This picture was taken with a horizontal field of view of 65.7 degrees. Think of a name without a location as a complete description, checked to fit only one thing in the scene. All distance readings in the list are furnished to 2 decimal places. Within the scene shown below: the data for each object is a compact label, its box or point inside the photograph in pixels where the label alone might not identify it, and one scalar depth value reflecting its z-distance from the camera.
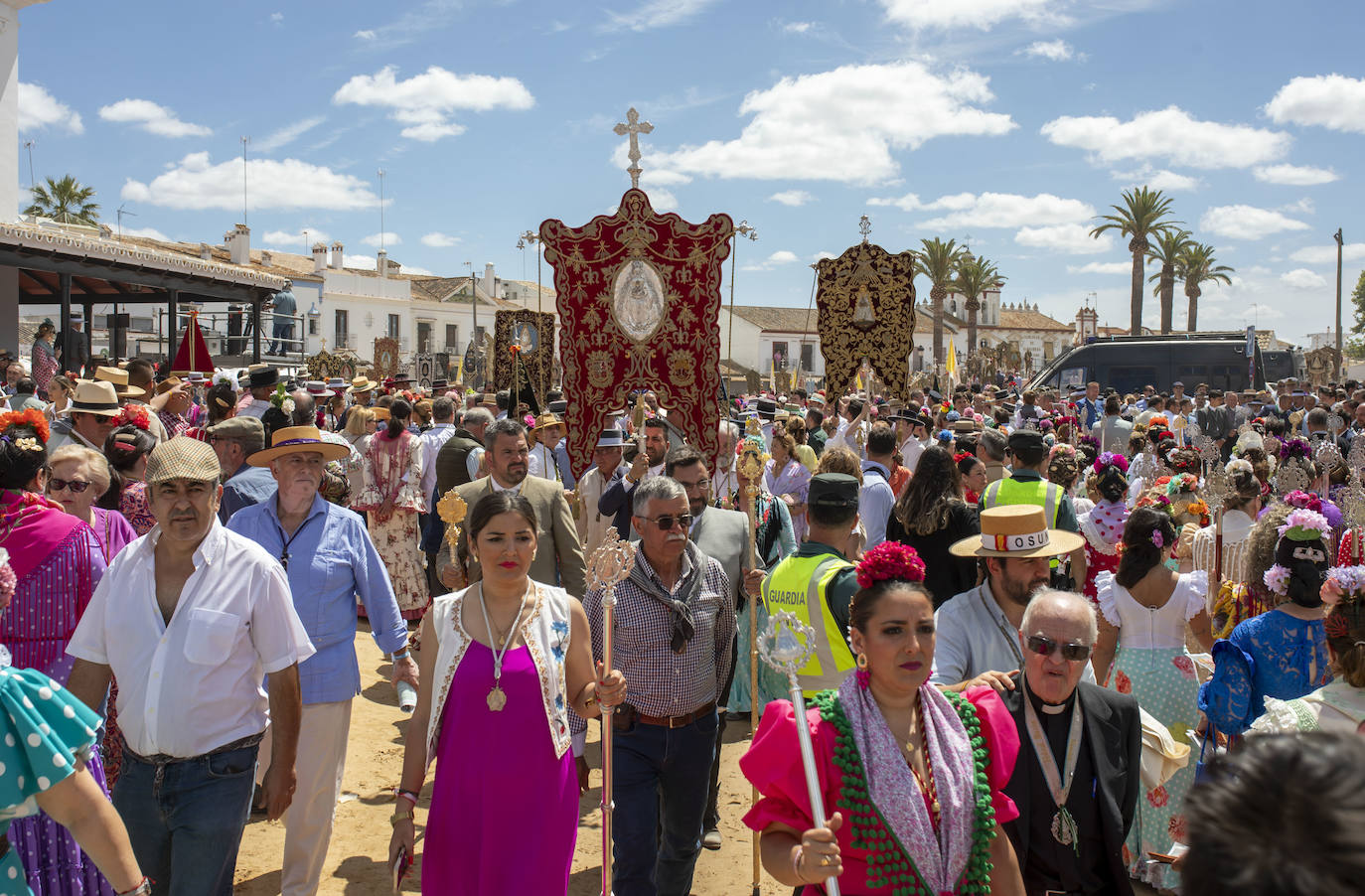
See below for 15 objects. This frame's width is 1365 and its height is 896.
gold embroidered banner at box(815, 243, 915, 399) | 13.09
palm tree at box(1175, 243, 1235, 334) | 51.75
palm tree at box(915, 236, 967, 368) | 52.44
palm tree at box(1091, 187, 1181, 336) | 44.19
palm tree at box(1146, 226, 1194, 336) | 46.03
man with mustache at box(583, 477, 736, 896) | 4.35
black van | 28.42
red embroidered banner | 9.13
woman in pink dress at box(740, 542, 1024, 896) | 2.64
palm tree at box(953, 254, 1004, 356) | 56.25
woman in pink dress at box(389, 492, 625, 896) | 3.47
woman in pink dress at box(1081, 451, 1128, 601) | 6.82
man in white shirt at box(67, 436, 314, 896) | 3.51
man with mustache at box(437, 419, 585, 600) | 6.04
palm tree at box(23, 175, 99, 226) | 51.62
